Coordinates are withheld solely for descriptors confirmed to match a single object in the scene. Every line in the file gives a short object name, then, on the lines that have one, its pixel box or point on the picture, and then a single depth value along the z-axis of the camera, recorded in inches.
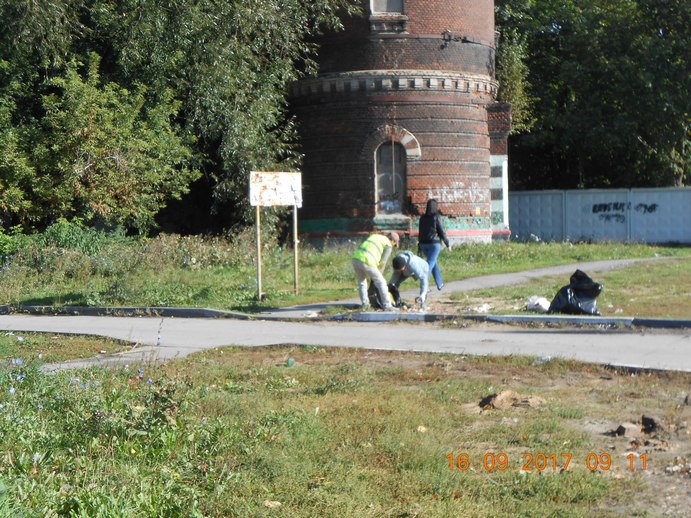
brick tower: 1096.8
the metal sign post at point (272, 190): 690.8
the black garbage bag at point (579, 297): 579.2
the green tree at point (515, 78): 1466.5
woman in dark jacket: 706.8
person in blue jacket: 625.3
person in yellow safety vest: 611.5
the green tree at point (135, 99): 930.1
